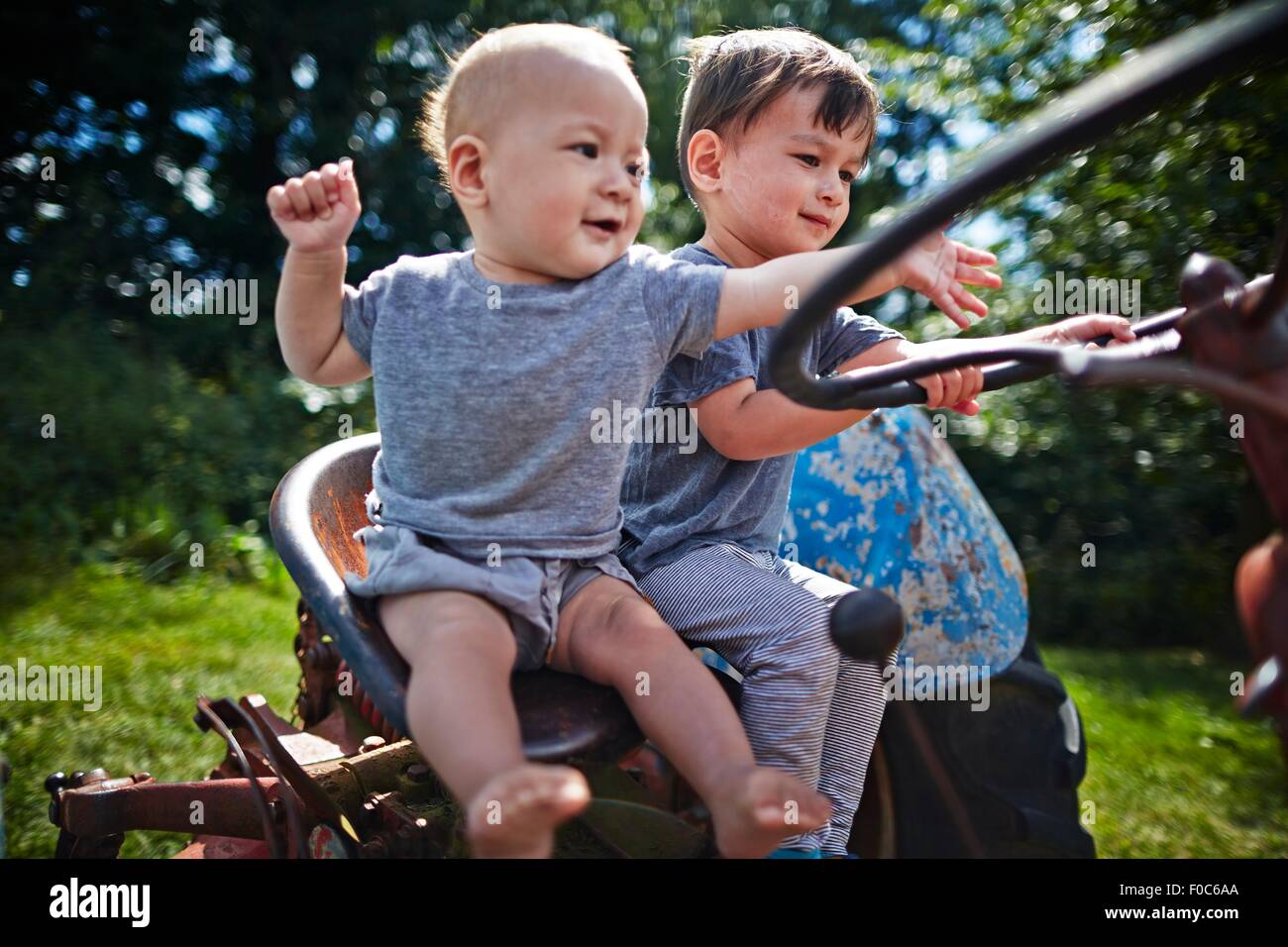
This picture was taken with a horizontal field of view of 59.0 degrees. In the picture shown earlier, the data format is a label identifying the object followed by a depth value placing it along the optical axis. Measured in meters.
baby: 1.30
